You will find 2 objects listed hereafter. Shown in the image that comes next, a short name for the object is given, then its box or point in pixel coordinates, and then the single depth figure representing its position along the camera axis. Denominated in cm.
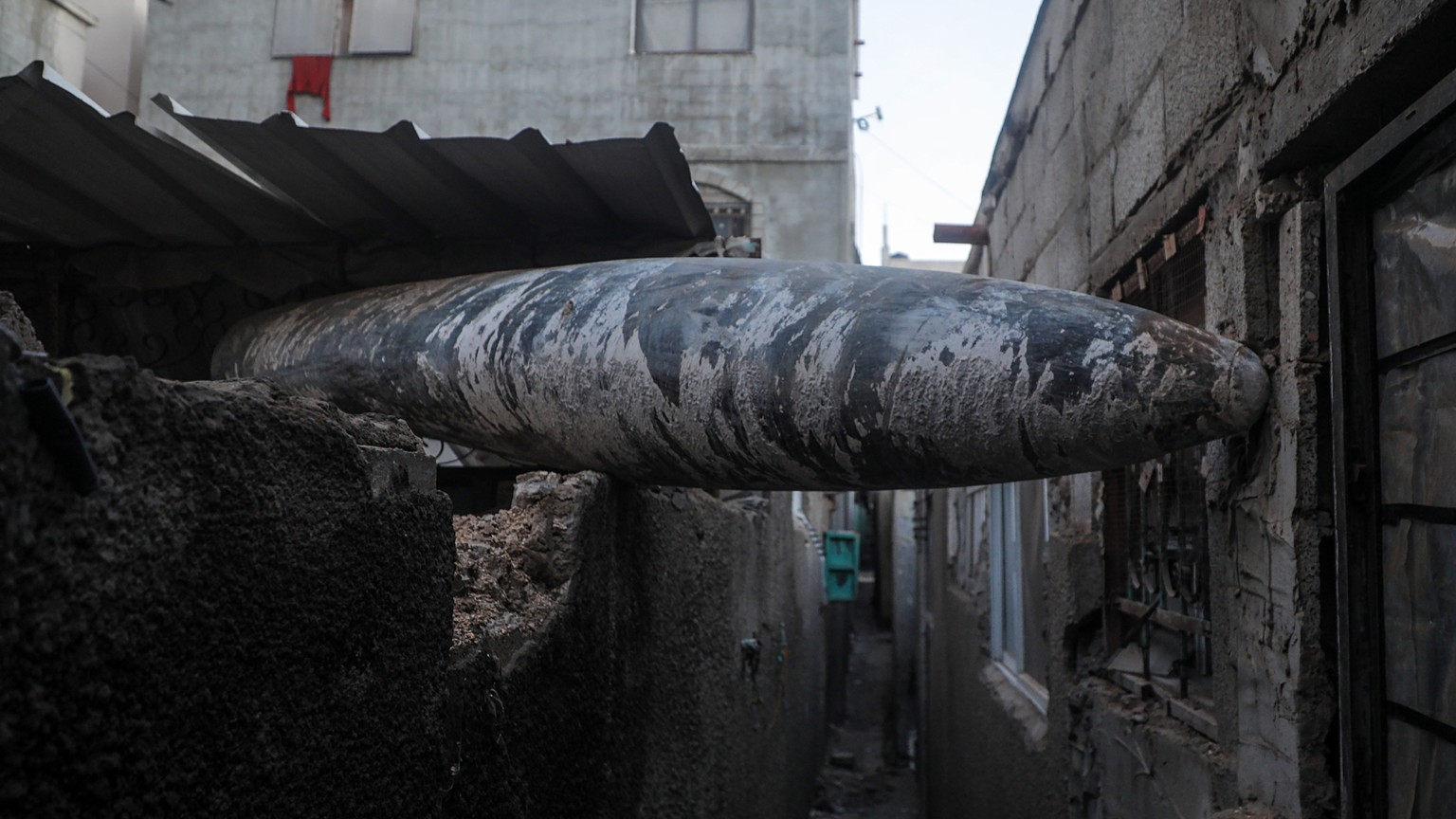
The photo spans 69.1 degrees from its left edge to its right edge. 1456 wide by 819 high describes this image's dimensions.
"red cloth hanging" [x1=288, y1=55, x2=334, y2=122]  1034
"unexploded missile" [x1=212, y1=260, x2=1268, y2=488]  164
